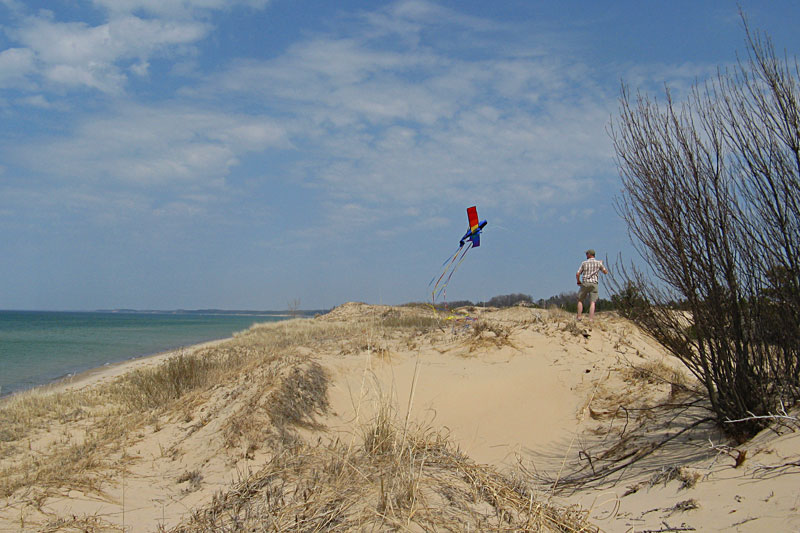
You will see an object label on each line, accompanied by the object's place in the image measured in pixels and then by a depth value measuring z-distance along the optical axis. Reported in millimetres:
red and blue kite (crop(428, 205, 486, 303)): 8703
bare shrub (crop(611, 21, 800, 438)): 4586
